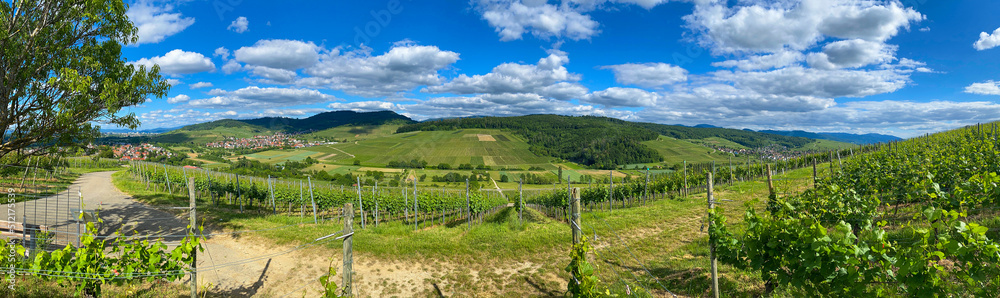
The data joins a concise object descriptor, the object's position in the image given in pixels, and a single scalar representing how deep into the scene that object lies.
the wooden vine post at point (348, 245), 4.64
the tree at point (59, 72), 6.24
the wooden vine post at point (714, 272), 4.53
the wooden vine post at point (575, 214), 4.72
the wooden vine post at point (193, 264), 5.00
